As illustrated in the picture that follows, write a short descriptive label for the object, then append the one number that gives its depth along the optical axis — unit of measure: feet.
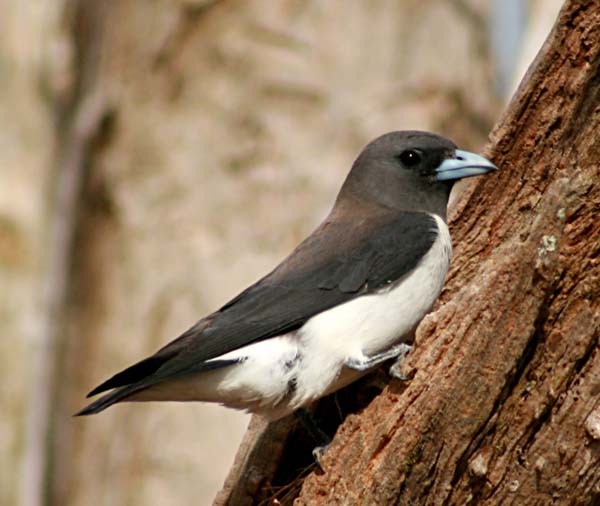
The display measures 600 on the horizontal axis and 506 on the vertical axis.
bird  31.65
